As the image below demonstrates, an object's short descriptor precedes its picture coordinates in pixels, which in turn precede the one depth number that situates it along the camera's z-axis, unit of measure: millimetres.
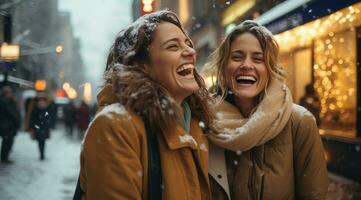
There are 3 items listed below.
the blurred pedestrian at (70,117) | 24903
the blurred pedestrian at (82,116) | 21797
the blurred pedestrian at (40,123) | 13258
